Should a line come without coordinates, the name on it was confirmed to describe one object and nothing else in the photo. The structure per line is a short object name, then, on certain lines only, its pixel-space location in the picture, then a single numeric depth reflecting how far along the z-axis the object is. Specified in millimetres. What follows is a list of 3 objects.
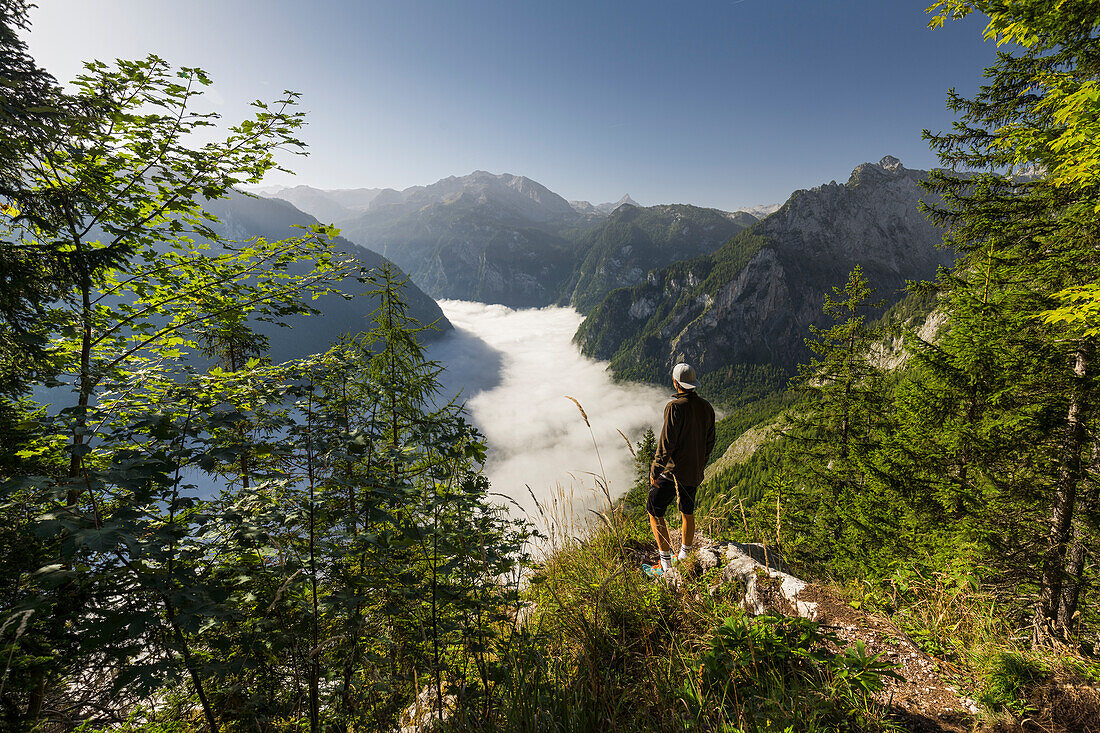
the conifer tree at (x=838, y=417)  13078
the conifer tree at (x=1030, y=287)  5715
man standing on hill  4582
